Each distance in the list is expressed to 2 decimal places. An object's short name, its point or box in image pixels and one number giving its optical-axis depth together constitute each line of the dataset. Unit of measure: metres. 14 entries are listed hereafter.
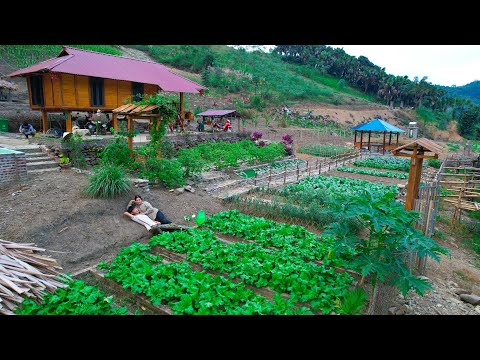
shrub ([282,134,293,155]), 19.89
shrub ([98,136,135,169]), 9.95
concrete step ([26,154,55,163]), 10.04
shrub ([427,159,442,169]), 20.49
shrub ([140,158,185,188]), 10.21
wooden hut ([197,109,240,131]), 20.30
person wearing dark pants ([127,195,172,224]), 8.01
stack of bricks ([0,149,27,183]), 8.62
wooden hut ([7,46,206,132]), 13.62
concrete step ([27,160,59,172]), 9.65
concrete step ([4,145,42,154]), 10.52
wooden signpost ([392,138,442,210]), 6.93
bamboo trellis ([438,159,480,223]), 9.78
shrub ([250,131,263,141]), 20.25
